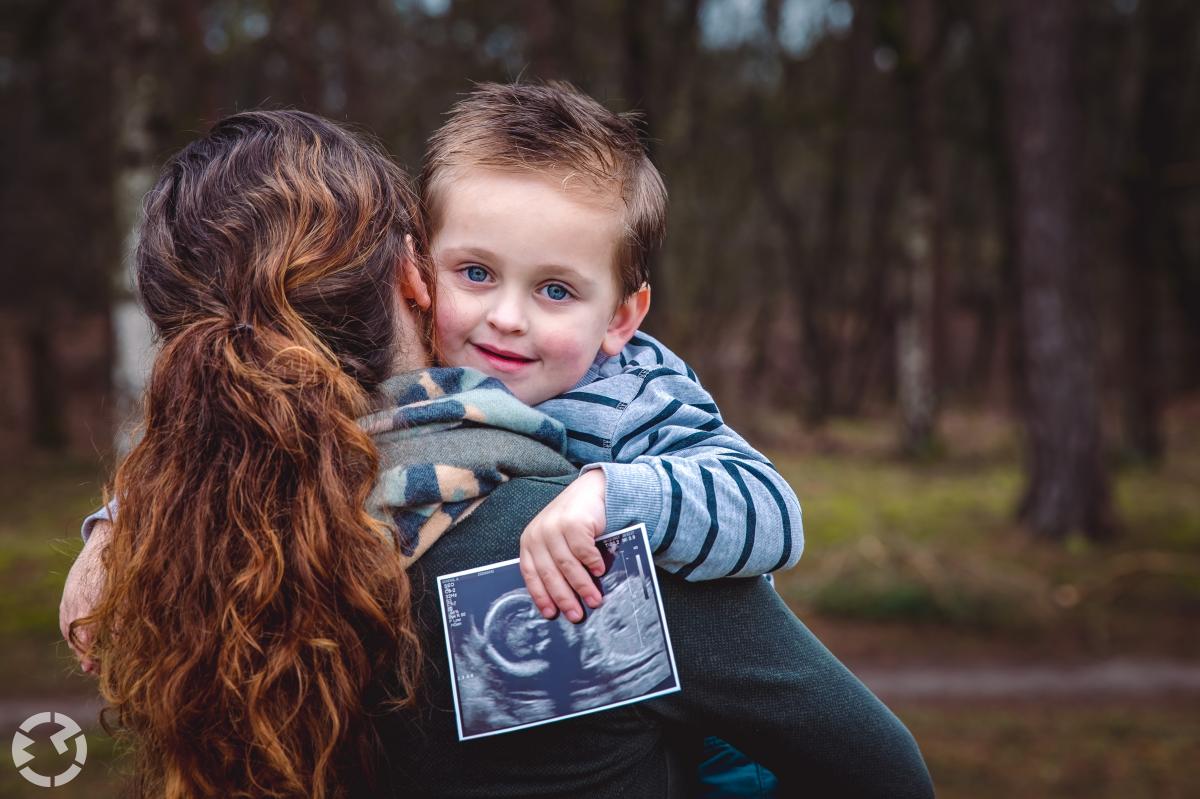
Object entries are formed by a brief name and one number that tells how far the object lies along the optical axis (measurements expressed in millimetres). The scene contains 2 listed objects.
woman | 1253
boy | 1520
